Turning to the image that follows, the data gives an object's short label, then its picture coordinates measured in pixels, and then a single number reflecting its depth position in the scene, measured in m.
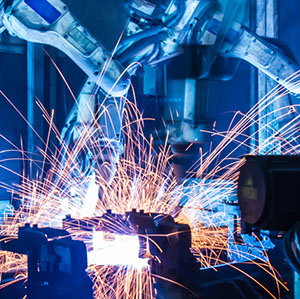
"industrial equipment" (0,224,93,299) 2.05
